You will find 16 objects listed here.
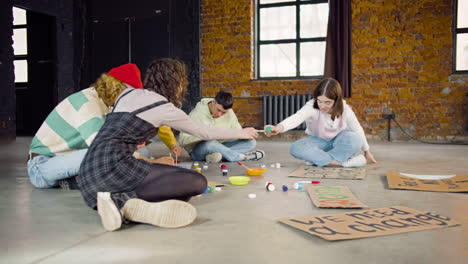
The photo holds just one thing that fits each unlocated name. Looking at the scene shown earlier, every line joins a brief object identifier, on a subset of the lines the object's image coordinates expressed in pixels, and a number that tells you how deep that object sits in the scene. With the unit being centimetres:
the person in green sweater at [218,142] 385
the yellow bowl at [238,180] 271
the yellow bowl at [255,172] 312
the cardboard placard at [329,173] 302
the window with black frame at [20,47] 844
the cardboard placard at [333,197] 203
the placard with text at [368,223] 159
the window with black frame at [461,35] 640
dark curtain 677
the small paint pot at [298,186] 256
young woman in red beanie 226
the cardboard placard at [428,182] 251
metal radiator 704
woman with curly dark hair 171
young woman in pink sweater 348
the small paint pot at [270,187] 252
